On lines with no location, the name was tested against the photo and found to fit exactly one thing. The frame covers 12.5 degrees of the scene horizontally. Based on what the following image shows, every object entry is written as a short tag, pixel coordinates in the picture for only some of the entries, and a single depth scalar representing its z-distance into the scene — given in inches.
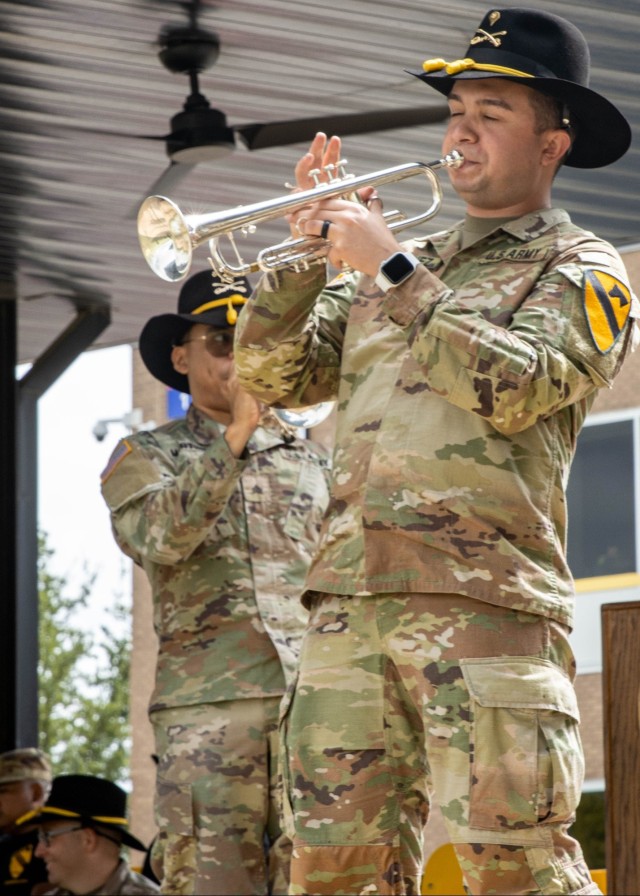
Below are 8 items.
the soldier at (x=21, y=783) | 533.9
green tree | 1991.9
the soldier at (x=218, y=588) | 316.7
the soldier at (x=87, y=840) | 437.5
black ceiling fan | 385.5
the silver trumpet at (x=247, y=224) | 235.5
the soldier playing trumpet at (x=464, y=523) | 211.8
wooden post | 233.2
